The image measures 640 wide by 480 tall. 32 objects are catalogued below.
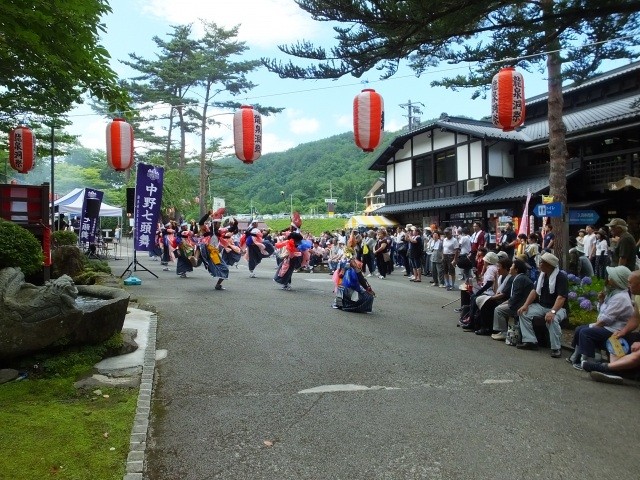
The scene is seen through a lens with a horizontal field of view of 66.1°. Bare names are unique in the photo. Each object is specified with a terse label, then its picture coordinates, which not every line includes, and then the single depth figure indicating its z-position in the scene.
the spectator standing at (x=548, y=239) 13.07
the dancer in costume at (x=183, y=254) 16.03
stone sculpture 5.08
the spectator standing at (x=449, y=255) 14.54
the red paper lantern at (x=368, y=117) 11.99
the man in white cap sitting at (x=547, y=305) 7.29
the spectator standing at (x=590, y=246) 14.30
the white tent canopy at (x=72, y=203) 21.31
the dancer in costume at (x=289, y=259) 13.30
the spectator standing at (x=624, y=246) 9.12
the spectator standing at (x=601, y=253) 13.77
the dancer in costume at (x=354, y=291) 10.33
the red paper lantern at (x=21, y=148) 15.23
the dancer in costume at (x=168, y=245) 17.89
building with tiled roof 18.19
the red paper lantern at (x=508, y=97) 10.87
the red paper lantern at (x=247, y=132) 14.03
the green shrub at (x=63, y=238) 15.00
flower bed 8.81
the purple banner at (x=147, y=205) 13.48
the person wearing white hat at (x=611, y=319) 6.15
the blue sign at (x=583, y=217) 17.58
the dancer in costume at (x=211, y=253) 13.11
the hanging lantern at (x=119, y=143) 14.84
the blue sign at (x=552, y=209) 11.45
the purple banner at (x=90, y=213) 19.69
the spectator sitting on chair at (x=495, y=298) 8.16
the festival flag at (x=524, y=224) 13.27
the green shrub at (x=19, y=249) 5.65
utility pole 39.97
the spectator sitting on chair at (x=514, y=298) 7.71
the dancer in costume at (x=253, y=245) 16.80
